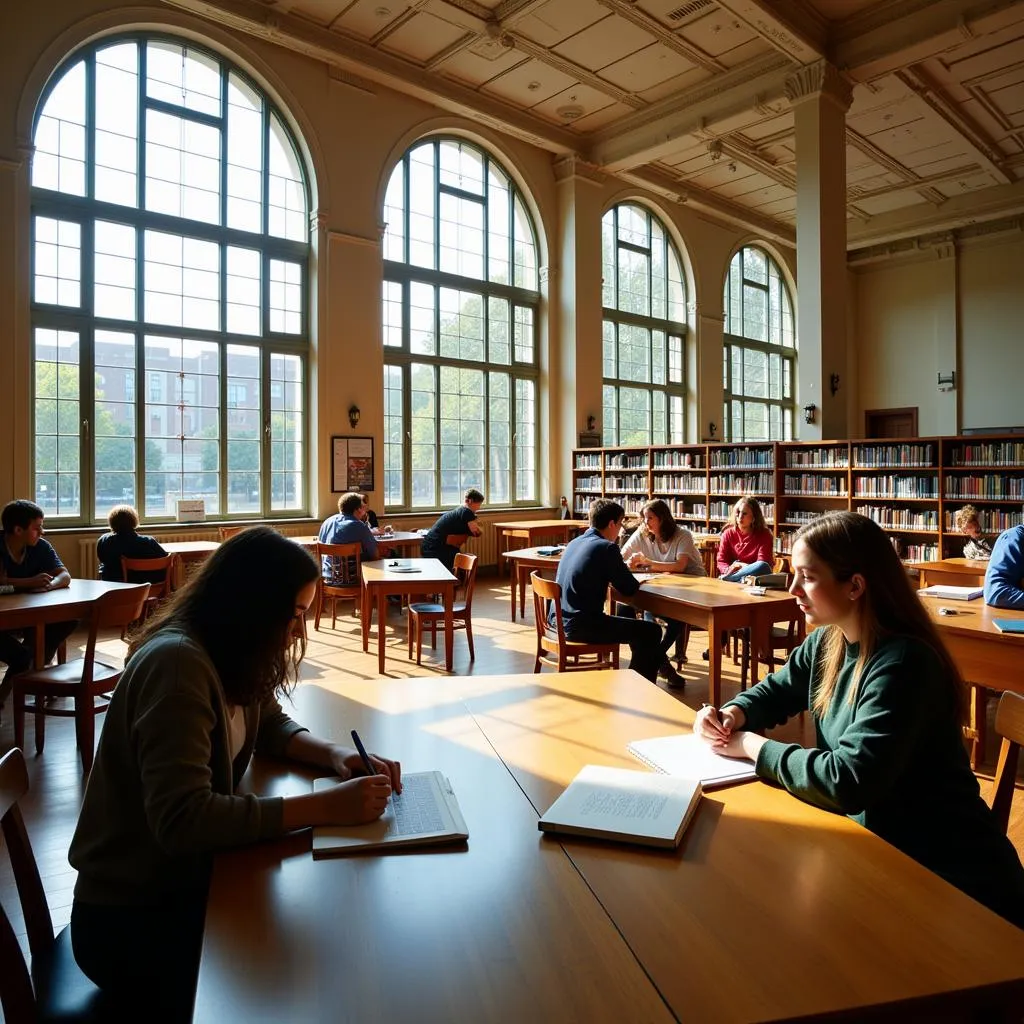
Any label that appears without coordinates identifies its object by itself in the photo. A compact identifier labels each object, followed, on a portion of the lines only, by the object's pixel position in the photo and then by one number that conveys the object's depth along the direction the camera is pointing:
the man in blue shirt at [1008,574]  3.53
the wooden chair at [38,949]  1.28
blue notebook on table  3.06
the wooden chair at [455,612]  5.47
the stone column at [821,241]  8.37
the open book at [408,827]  1.30
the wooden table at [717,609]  3.91
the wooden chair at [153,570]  5.43
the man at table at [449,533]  7.37
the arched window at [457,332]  9.52
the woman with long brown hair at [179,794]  1.25
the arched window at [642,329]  11.70
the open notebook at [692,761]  1.58
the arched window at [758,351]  13.61
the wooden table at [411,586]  5.16
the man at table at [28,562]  4.23
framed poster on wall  8.66
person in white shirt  5.36
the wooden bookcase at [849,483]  7.34
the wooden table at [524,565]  6.47
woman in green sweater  1.45
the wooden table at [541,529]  9.52
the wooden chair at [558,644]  4.23
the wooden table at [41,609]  3.66
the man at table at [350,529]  6.57
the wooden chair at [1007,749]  1.71
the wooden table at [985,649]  3.01
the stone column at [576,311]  10.70
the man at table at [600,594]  4.29
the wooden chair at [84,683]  3.46
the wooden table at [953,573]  5.01
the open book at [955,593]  3.93
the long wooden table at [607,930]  0.94
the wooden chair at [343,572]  6.38
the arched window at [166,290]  7.06
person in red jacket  5.57
